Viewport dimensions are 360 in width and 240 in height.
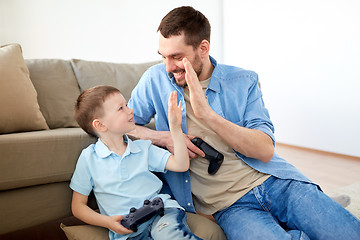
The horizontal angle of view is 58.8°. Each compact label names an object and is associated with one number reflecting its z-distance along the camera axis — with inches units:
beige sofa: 49.2
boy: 43.5
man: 43.1
